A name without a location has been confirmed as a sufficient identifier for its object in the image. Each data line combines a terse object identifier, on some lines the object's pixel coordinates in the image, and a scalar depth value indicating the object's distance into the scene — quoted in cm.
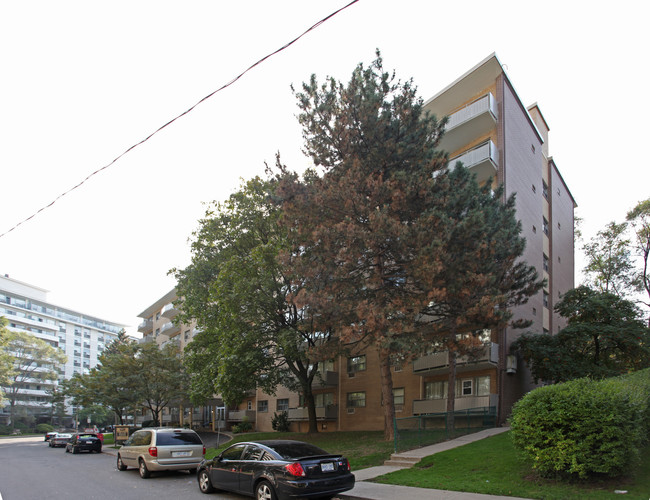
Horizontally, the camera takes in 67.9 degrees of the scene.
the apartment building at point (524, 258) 2238
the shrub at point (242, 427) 3725
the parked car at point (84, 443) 2895
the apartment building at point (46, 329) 8606
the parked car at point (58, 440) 3875
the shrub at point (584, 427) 858
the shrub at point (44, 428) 7744
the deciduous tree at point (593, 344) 2052
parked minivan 1386
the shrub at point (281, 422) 3272
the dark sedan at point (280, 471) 882
